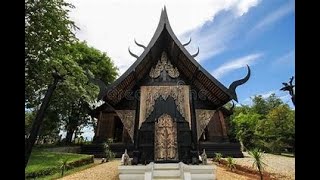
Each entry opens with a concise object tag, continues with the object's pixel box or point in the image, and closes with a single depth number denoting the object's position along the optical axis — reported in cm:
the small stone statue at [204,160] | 379
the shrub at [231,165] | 651
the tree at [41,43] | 680
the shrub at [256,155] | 506
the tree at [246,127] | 1369
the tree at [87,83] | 1218
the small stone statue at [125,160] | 380
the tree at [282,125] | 1066
